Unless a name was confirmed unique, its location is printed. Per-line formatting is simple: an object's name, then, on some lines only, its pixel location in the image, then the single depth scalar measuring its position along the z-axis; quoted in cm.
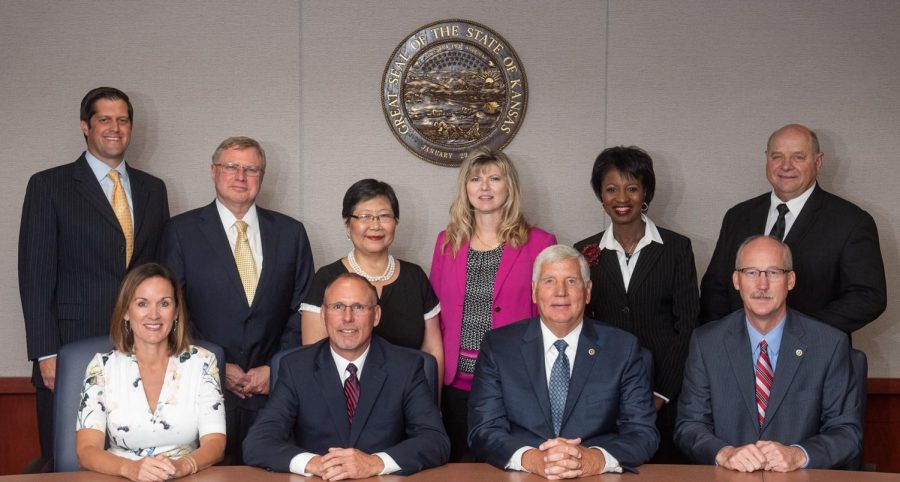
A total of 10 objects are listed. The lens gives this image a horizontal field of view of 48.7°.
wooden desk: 289
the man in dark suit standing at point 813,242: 407
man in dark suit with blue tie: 338
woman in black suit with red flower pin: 406
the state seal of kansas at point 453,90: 518
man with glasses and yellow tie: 406
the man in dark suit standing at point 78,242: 406
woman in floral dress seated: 331
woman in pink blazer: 404
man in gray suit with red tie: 332
